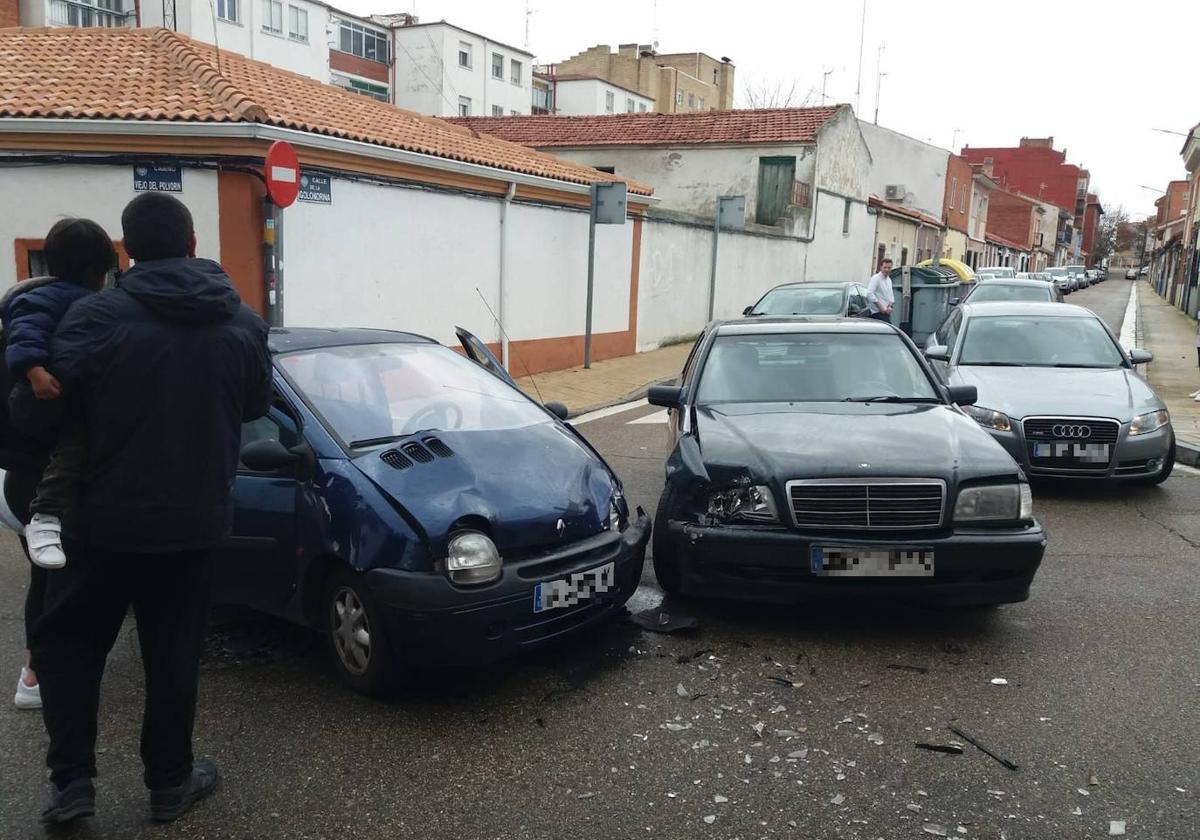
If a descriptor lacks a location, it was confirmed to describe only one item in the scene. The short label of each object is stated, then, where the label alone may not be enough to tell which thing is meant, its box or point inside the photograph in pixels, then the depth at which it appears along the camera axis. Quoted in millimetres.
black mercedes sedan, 4473
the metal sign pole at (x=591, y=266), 15520
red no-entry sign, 9695
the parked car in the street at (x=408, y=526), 3799
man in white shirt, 15211
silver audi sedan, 7617
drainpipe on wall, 14555
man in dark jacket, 2852
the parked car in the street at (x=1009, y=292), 18812
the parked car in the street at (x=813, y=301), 15641
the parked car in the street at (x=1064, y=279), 51859
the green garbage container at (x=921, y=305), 20047
